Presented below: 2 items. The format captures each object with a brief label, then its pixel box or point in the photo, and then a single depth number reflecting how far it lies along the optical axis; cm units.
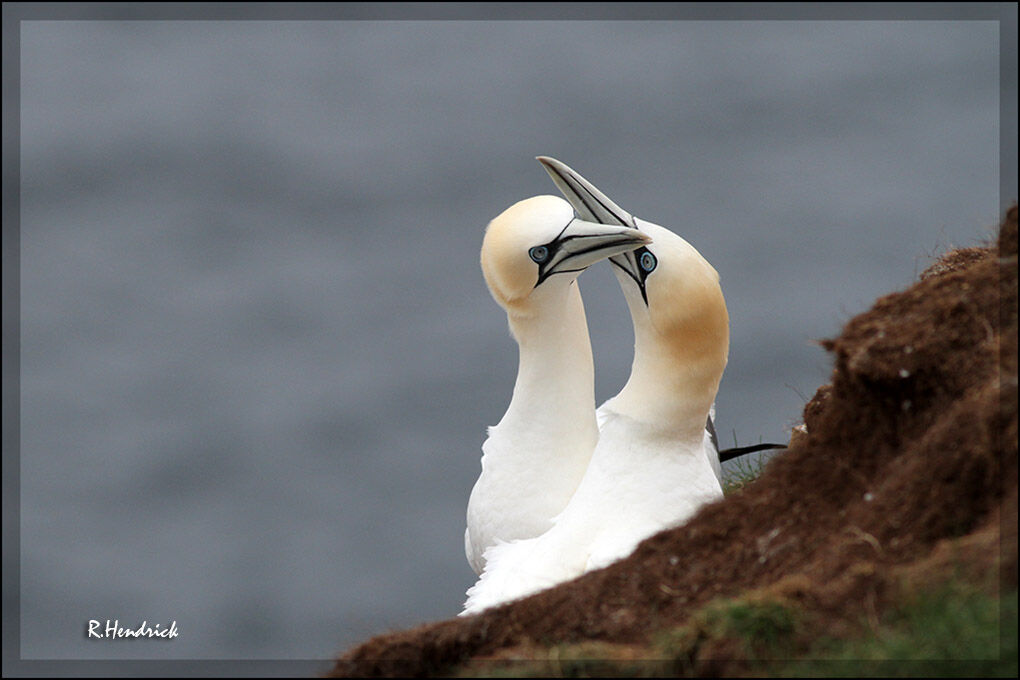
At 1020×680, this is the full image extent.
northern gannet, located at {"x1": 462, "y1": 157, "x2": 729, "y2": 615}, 1877
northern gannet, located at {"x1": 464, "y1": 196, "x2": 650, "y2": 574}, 2194
